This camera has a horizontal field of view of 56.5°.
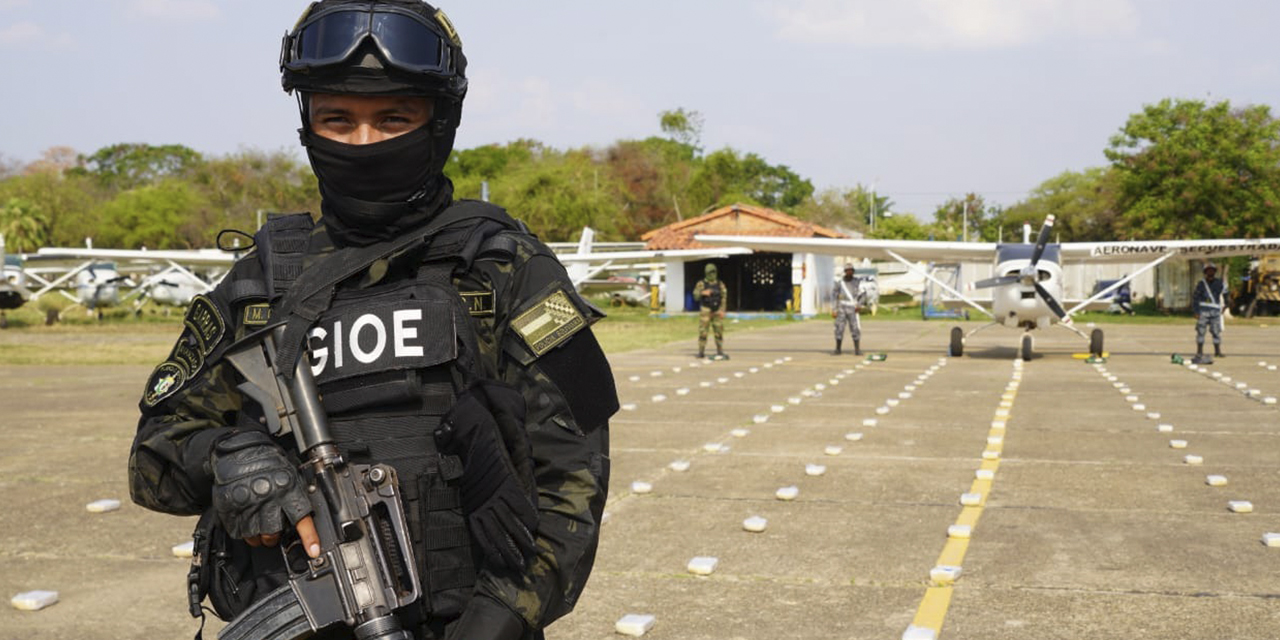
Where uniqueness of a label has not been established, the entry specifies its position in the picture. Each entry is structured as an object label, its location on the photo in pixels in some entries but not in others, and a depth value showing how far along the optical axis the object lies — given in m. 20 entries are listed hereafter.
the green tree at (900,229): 80.82
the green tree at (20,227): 61.47
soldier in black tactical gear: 1.98
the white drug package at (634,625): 4.76
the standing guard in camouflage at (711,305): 20.11
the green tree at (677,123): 81.31
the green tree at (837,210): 75.48
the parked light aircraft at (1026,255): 20.78
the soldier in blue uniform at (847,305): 21.34
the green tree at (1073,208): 65.00
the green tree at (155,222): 69.25
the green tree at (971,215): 97.94
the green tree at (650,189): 73.31
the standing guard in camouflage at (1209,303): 19.00
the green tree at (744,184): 72.00
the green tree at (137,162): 94.88
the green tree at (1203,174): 40.97
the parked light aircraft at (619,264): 36.47
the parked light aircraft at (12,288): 30.50
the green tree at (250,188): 63.34
